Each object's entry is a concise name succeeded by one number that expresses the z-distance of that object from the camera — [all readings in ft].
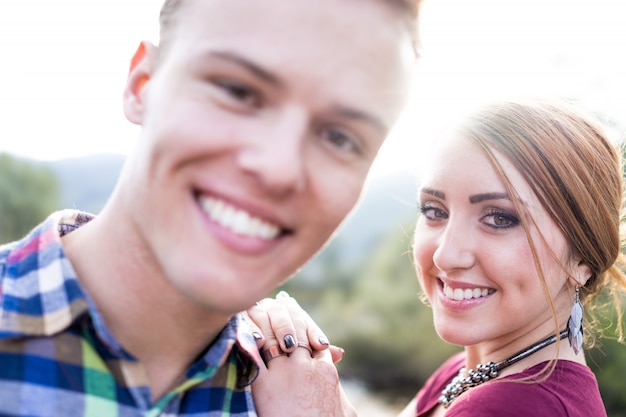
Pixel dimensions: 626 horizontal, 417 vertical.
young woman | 1.85
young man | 1.11
